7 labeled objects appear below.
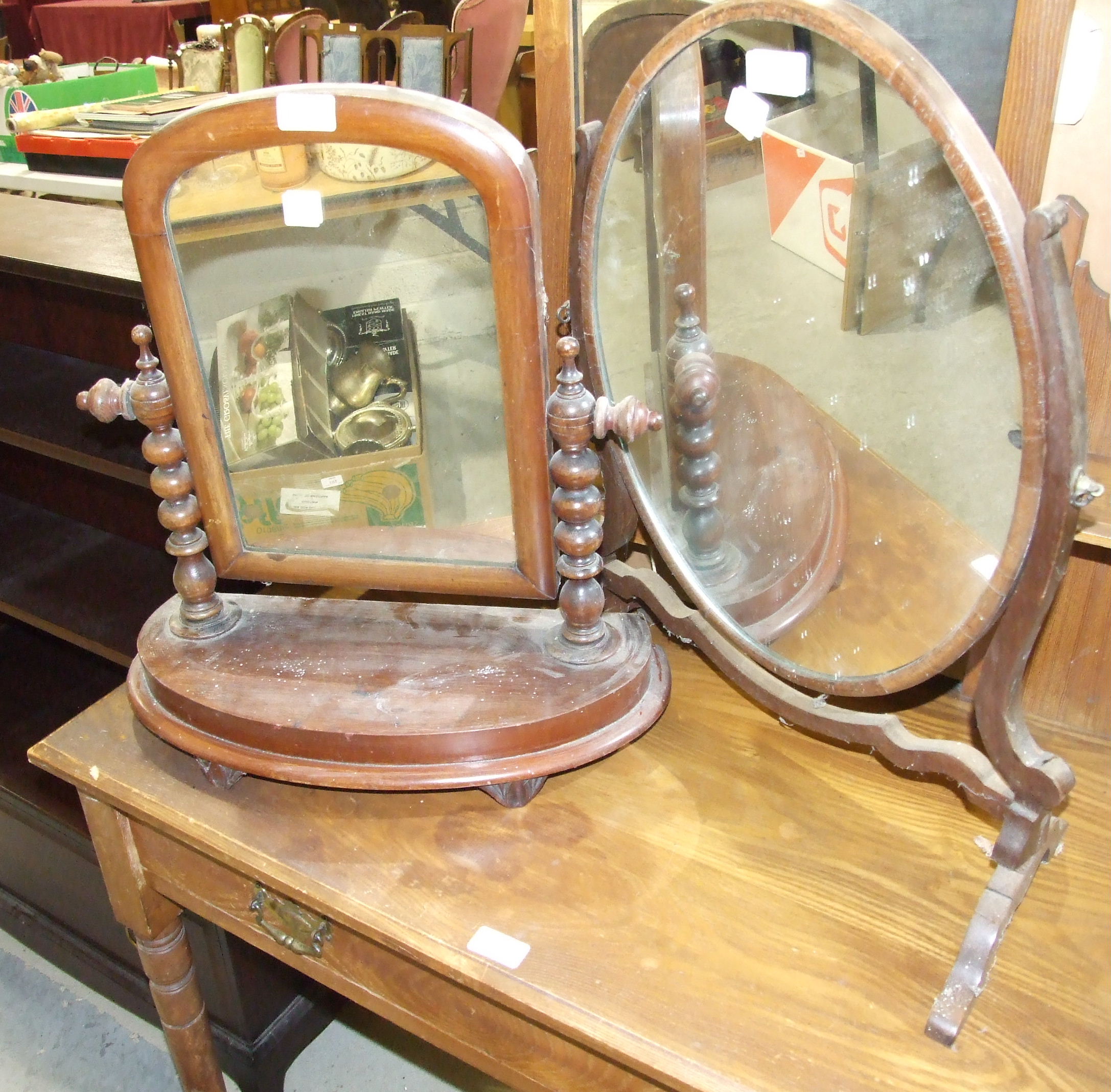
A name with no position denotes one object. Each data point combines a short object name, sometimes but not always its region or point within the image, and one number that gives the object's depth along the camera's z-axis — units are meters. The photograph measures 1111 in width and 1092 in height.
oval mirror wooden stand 0.62
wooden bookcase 1.30
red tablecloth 4.33
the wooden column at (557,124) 0.86
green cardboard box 1.94
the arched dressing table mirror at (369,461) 0.76
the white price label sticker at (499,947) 0.73
